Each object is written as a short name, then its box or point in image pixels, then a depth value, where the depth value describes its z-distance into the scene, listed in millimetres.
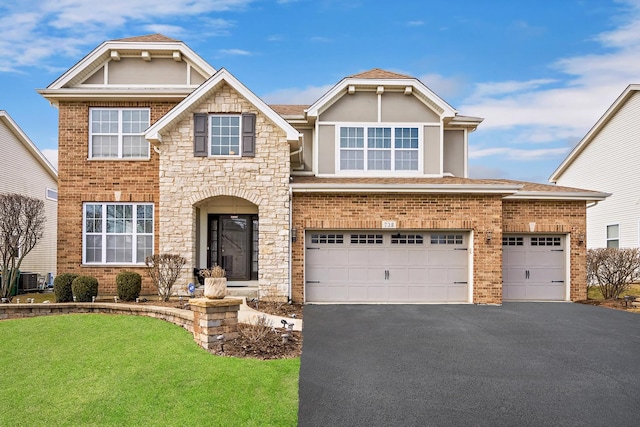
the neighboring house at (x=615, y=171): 21812
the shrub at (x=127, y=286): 13984
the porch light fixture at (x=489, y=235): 14674
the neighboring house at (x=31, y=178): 21188
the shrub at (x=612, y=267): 16172
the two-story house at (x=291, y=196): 14625
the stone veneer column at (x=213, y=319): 8516
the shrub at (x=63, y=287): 13836
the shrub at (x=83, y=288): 13672
